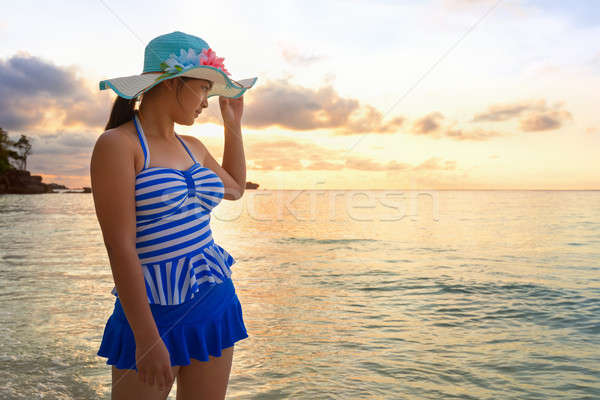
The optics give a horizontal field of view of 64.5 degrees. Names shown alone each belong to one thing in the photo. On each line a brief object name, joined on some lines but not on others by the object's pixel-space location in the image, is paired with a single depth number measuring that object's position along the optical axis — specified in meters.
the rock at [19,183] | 76.81
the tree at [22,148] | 86.69
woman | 1.59
